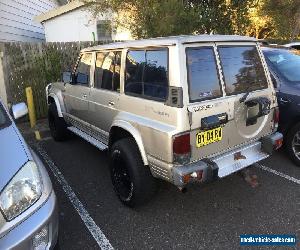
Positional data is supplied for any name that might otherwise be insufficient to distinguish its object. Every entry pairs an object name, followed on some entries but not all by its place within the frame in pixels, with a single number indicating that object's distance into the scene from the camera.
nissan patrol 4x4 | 2.37
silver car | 1.71
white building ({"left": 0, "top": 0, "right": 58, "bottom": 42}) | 8.42
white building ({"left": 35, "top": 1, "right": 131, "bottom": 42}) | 11.23
